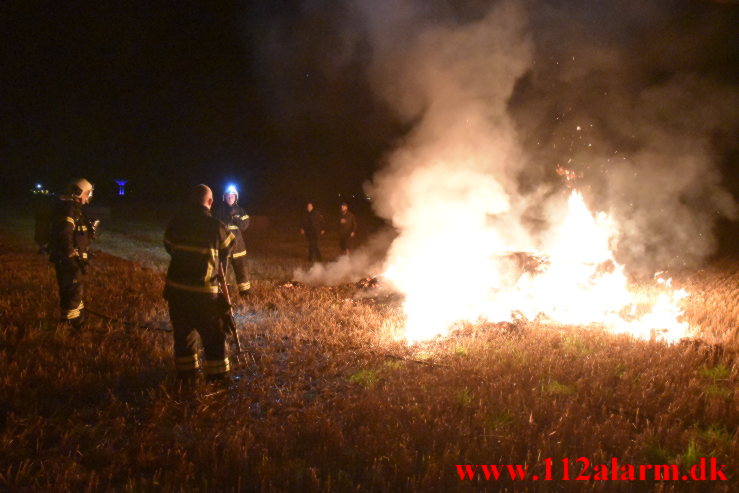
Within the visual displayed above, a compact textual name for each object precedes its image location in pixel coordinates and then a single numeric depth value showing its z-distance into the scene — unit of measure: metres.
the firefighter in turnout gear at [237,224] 7.89
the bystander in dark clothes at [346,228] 13.16
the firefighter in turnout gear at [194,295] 4.29
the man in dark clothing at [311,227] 12.95
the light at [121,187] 56.09
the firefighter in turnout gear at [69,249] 5.71
